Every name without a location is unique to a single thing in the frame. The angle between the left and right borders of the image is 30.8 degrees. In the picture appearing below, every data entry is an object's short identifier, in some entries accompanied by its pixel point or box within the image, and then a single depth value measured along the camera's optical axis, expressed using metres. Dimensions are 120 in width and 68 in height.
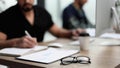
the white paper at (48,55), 1.24
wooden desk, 1.14
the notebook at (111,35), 2.04
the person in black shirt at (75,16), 2.85
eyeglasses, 1.19
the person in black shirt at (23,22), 2.15
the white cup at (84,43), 1.54
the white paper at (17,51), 1.40
